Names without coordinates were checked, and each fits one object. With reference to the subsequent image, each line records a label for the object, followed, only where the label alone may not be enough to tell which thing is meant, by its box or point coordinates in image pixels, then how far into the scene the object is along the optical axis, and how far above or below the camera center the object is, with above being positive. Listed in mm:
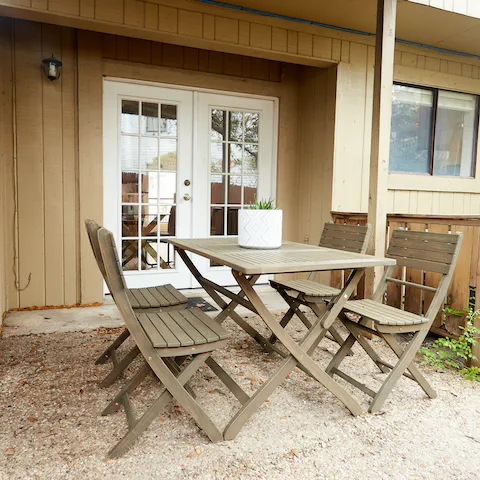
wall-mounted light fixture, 3703 +1085
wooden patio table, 1841 -398
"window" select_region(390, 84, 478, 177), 4648 +770
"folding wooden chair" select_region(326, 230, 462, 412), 2156 -626
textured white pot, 2289 -182
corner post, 3109 +569
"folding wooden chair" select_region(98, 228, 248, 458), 1657 -625
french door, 4207 +262
